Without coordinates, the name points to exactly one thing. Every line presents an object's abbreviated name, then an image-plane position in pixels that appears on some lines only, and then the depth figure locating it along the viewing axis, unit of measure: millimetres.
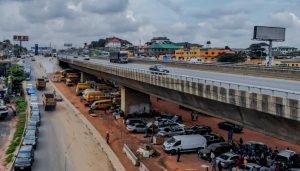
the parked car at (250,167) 29484
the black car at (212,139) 39006
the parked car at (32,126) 42919
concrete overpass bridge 19656
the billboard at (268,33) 79812
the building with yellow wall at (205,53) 140875
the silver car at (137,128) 45781
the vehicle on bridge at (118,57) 82312
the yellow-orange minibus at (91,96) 67188
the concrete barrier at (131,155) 32828
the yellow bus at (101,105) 62188
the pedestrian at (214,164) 31091
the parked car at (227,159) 31703
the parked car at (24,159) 30578
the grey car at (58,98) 71694
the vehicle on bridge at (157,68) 43281
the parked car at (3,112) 55016
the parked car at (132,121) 47616
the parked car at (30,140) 37281
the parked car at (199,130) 43656
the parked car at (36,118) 49125
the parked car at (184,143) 36281
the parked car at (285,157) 32688
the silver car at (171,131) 42344
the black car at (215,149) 34531
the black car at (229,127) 47234
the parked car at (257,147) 35997
